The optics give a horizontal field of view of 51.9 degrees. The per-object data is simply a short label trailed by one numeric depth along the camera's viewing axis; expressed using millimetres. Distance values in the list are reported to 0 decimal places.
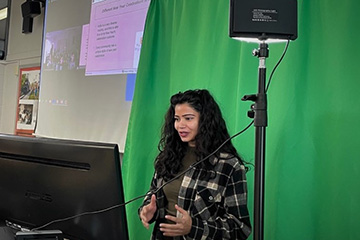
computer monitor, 841
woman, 1519
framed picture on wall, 3935
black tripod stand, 1056
